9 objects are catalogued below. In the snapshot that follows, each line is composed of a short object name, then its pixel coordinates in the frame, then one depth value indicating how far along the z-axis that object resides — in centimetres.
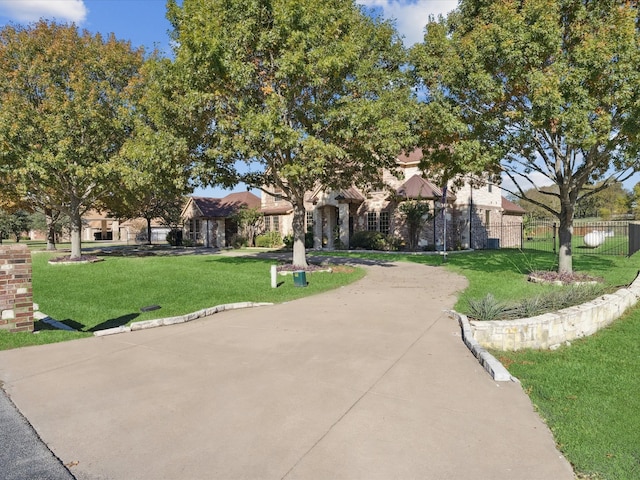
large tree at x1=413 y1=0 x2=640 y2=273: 1052
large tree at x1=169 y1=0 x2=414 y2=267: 1341
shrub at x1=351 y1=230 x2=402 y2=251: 2805
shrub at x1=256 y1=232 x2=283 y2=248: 3375
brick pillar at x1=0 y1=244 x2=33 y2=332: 707
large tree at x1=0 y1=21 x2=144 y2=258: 1928
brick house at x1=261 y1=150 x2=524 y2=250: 2755
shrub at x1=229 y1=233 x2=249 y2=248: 3550
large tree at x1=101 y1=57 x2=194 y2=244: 1513
